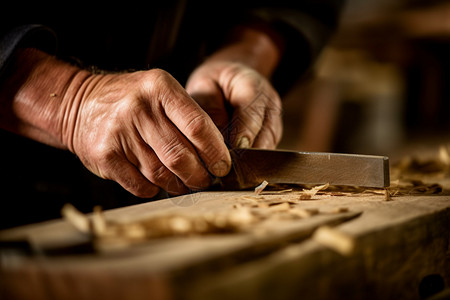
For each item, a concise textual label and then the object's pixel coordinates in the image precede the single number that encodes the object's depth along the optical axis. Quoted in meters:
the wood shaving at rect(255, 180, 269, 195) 0.73
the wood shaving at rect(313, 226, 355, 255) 0.59
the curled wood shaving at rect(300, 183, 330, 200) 0.71
